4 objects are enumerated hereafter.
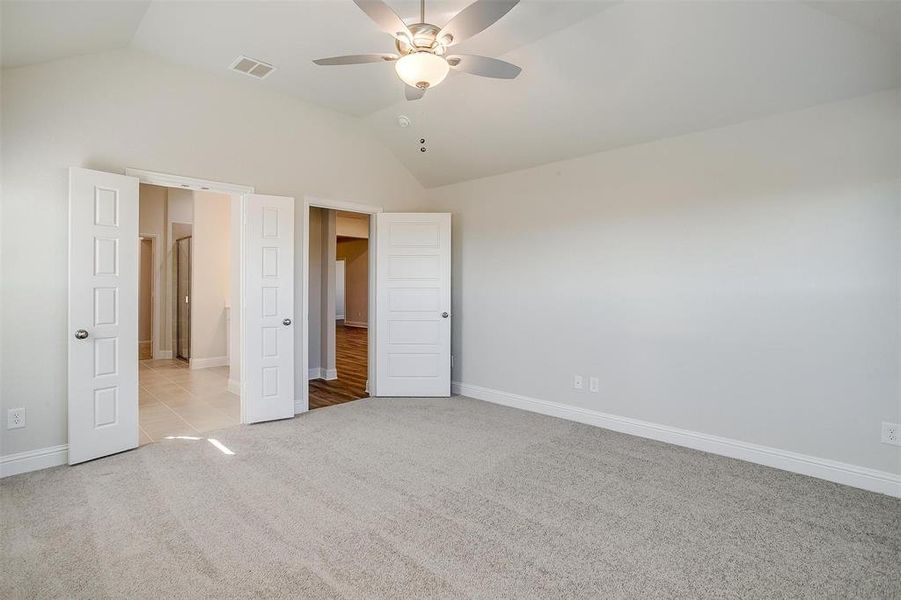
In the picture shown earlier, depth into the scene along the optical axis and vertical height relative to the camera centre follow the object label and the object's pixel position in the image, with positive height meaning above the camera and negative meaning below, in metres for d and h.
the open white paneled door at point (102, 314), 3.13 -0.16
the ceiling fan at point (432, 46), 2.12 +1.33
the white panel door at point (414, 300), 5.19 -0.07
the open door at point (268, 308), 4.09 -0.14
